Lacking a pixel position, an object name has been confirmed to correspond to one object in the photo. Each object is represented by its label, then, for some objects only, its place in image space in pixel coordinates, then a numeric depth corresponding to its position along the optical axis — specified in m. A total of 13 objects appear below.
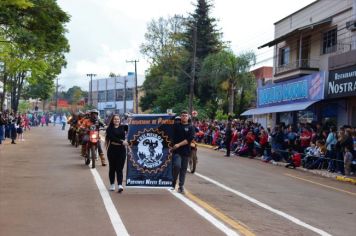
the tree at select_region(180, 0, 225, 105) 57.12
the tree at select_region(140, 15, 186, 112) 66.31
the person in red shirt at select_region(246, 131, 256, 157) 27.52
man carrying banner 12.05
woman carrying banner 12.16
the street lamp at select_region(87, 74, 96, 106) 112.25
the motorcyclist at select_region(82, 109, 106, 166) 17.75
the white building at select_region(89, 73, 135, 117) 110.88
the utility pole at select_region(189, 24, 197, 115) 41.03
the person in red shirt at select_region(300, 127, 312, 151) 23.75
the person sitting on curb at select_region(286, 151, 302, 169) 22.55
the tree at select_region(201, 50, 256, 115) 47.47
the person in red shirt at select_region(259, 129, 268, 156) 26.59
